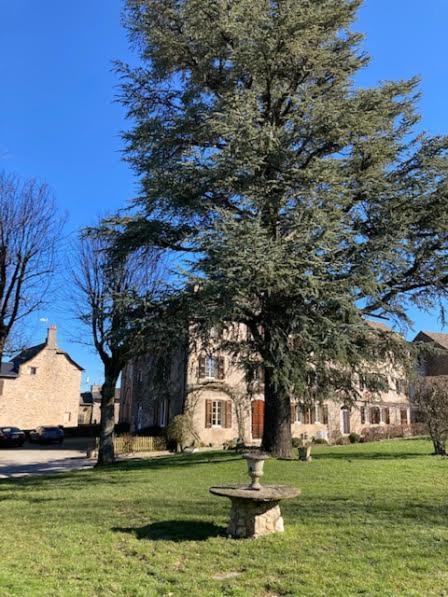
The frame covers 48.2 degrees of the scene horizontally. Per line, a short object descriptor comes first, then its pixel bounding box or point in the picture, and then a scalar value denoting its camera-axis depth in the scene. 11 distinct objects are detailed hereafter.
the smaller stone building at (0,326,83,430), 39.97
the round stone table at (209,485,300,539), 6.42
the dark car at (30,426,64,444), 32.62
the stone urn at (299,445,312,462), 14.28
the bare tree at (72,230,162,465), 12.72
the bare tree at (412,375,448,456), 15.59
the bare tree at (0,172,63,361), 15.48
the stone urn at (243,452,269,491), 6.85
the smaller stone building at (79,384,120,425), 49.72
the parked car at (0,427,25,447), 30.39
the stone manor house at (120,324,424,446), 26.39
